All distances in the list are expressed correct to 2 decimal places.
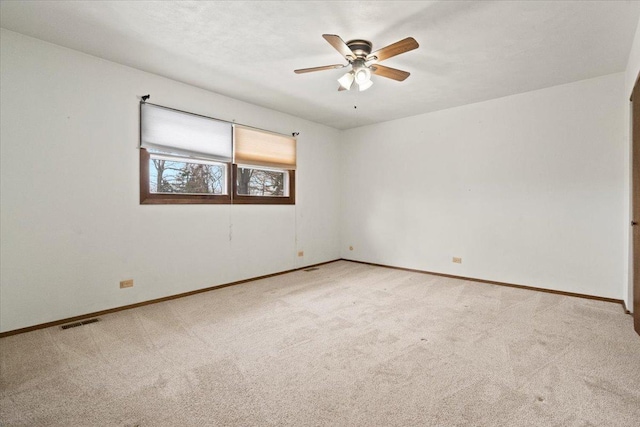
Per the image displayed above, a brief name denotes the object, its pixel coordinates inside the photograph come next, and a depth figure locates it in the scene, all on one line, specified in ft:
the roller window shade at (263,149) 14.14
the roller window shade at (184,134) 11.16
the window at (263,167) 14.24
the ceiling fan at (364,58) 7.63
